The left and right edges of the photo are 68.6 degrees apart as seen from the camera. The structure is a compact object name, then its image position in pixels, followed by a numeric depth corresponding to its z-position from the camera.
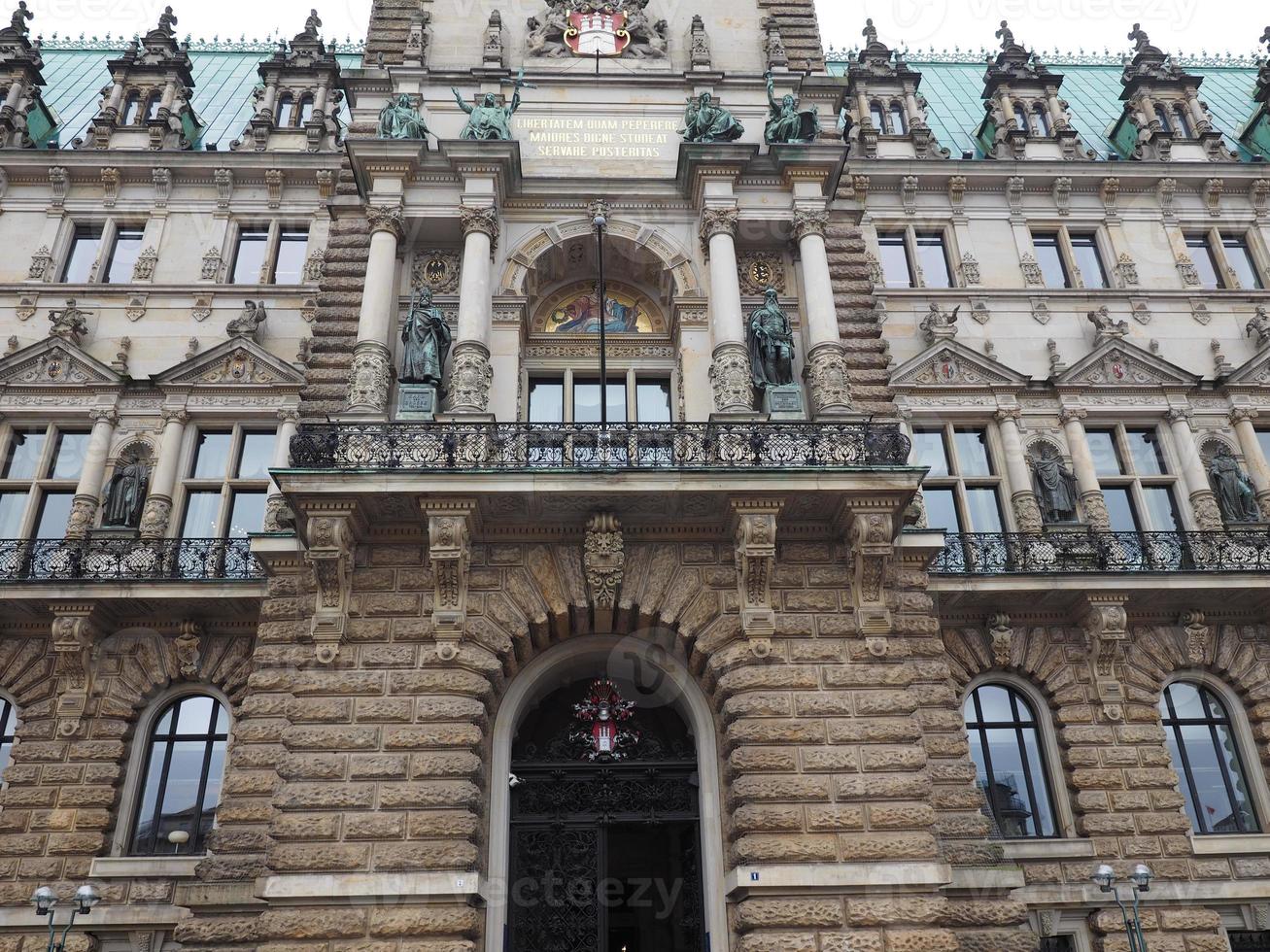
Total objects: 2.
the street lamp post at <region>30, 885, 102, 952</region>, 12.71
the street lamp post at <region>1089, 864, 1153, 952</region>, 13.38
